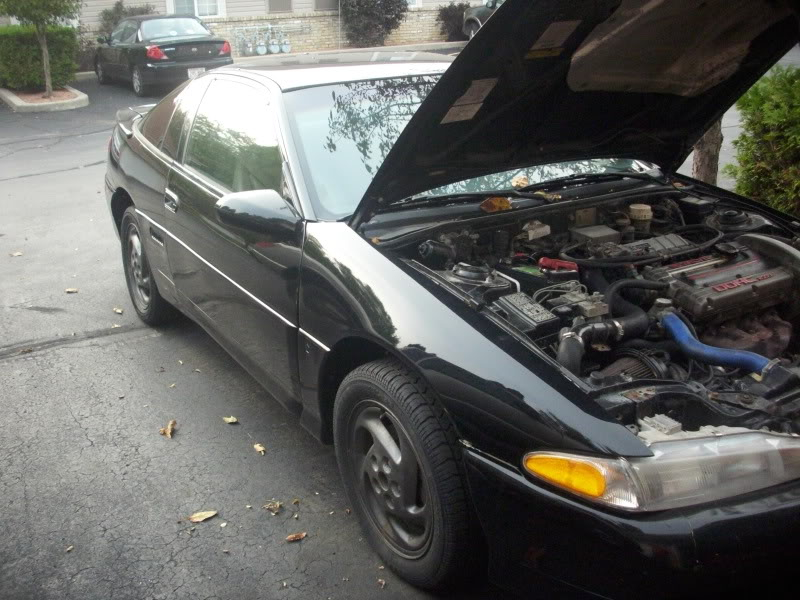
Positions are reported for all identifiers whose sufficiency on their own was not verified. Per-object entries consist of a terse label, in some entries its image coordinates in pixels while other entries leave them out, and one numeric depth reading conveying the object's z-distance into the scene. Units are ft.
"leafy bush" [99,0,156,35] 66.74
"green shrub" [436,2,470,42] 79.66
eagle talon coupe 7.25
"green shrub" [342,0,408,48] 74.33
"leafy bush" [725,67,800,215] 17.48
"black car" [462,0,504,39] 72.31
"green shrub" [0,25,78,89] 52.80
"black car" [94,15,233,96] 53.62
